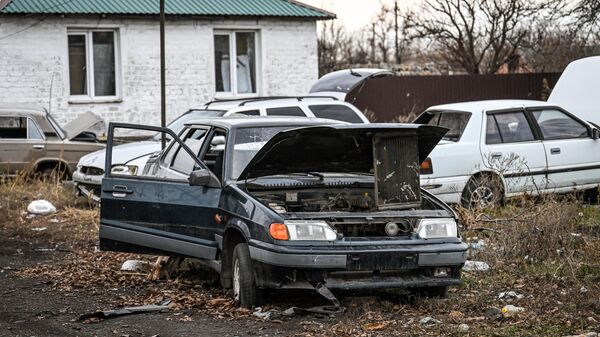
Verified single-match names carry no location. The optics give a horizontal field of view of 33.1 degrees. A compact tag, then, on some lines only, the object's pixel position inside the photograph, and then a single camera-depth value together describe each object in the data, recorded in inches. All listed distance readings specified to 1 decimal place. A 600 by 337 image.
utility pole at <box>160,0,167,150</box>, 634.3
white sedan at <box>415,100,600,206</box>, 509.7
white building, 856.9
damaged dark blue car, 303.6
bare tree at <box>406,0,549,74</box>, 1086.4
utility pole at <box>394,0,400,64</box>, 1266.9
